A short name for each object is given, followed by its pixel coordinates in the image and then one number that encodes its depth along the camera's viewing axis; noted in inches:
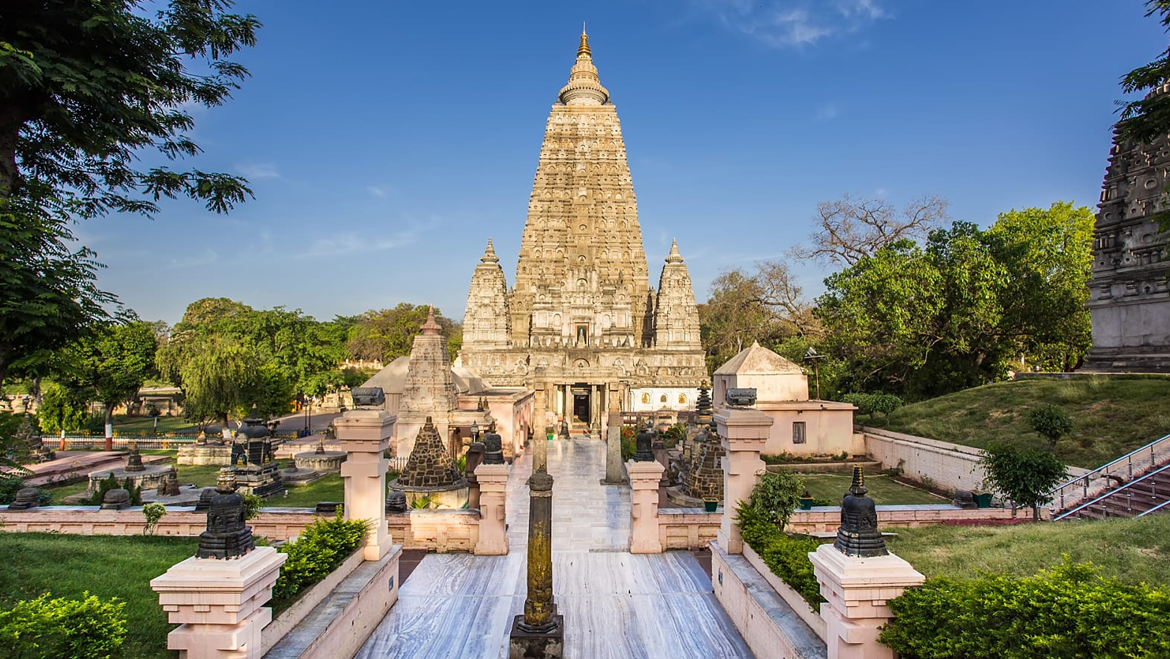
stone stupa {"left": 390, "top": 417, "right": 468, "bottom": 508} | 561.6
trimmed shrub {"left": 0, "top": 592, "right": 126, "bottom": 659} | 170.4
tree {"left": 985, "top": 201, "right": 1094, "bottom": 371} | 990.4
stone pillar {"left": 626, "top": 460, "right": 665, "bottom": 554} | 448.8
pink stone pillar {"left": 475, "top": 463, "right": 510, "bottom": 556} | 451.8
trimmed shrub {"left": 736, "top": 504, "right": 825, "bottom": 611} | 254.2
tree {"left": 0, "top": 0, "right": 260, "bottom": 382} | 260.2
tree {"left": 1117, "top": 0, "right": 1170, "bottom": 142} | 454.9
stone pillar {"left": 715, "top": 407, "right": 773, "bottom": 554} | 351.3
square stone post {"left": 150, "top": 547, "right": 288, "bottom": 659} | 199.0
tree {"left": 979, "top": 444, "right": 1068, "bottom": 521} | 430.3
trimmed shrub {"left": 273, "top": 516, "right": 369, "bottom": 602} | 253.3
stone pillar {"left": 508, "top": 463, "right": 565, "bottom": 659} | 282.2
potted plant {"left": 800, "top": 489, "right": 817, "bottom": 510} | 465.4
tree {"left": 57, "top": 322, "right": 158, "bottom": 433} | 1216.2
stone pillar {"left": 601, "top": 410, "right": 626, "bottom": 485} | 759.7
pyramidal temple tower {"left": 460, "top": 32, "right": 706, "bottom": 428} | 1609.3
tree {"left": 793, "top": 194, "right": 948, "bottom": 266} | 1386.6
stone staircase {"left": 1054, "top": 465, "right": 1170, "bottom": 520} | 456.8
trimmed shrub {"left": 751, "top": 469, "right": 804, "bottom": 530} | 334.6
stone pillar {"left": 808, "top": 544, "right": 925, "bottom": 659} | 207.6
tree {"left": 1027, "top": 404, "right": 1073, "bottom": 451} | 604.4
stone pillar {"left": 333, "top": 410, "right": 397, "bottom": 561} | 341.1
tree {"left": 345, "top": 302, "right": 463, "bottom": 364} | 2586.1
